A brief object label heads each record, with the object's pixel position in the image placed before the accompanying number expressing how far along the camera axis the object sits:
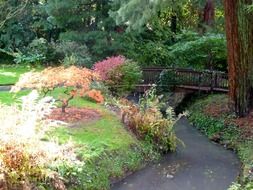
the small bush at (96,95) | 10.31
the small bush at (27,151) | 5.40
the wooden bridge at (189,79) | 12.87
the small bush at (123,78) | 11.65
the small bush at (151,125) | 8.94
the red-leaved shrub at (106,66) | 11.70
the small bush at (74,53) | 13.88
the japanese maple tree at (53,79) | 8.32
